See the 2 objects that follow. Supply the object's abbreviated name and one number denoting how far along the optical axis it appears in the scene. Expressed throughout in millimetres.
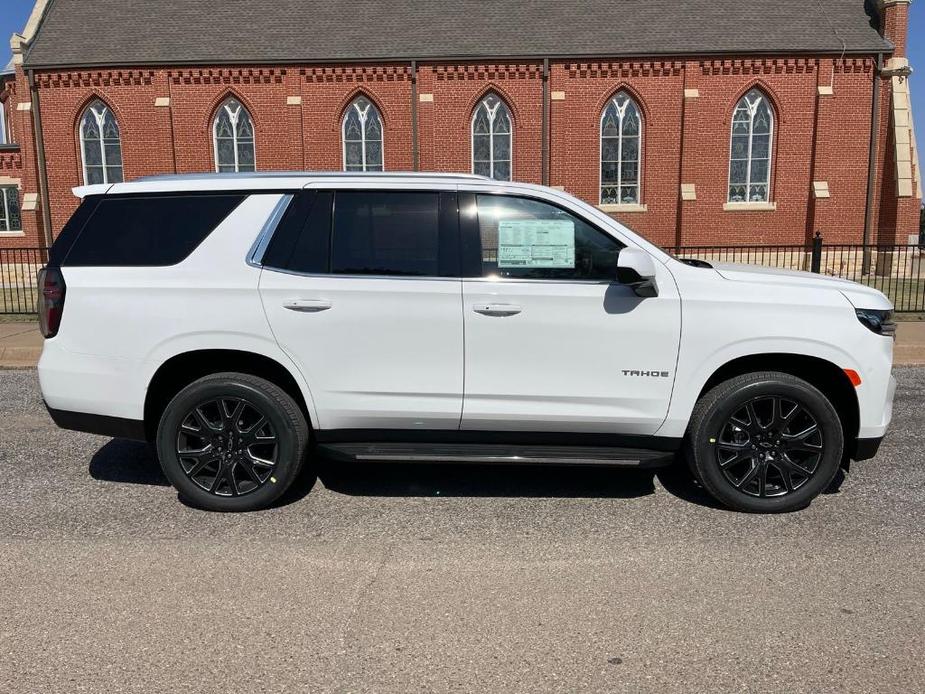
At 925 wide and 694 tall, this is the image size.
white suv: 3998
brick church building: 21891
